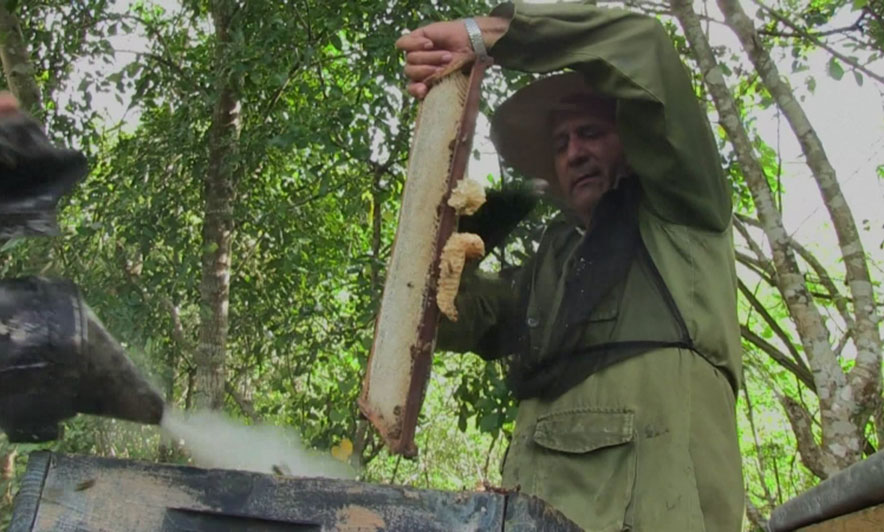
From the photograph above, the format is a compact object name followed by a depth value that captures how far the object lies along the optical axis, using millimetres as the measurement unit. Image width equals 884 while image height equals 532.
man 2461
